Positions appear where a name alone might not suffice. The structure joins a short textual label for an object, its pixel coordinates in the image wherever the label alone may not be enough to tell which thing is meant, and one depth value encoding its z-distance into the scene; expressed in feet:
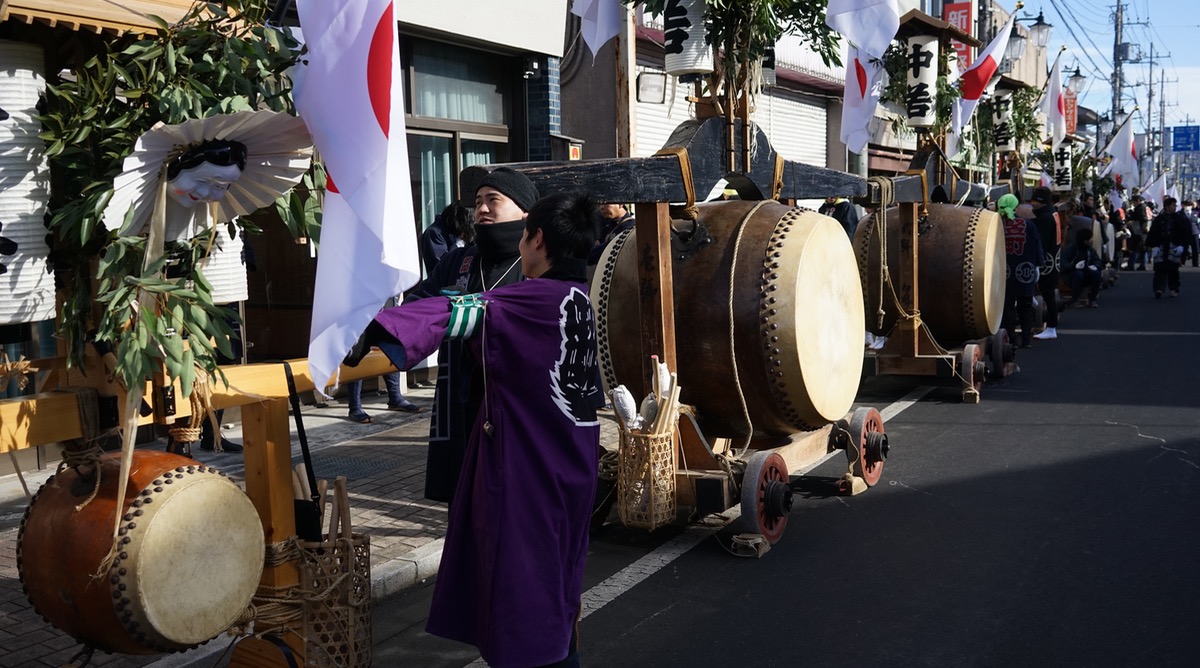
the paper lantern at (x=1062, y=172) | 79.87
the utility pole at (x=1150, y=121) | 246.80
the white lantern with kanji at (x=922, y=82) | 42.14
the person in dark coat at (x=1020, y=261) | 41.39
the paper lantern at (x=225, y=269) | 10.89
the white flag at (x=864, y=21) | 22.74
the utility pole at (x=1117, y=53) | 163.43
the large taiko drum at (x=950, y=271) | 32.81
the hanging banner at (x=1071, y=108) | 102.63
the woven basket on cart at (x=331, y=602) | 10.99
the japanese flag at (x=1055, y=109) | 74.13
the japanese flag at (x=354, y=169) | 9.11
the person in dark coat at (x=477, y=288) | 11.48
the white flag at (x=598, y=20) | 24.53
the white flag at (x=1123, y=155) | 95.45
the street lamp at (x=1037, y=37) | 80.43
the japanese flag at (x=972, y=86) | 46.44
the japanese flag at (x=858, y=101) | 30.27
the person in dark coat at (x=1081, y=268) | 63.16
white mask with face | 9.52
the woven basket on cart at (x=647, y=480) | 17.53
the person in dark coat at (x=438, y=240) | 26.86
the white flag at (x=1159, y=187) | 102.78
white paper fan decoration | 9.25
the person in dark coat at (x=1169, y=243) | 65.92
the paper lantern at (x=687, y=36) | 20.74
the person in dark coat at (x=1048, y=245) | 49.08
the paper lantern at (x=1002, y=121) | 70.85
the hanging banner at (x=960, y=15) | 89.30
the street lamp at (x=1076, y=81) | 113.19
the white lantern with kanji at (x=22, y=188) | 9.44
